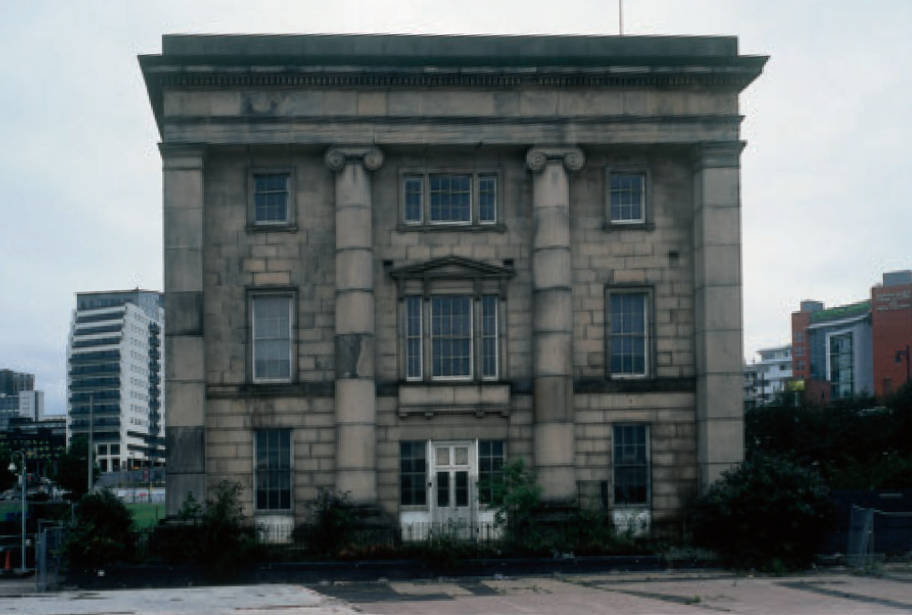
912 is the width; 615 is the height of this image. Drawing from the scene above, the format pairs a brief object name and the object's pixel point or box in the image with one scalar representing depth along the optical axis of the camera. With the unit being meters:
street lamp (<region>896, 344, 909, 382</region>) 130.62
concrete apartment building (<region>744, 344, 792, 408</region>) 82.24
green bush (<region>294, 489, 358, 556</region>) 31.58
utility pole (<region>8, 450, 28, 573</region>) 33.64
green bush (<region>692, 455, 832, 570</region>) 29.94
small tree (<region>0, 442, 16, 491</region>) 90.06
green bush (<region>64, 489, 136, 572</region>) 28.59
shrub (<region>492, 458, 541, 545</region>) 31.98
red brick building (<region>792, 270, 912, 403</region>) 135.25
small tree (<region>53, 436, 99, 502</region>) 108.31
